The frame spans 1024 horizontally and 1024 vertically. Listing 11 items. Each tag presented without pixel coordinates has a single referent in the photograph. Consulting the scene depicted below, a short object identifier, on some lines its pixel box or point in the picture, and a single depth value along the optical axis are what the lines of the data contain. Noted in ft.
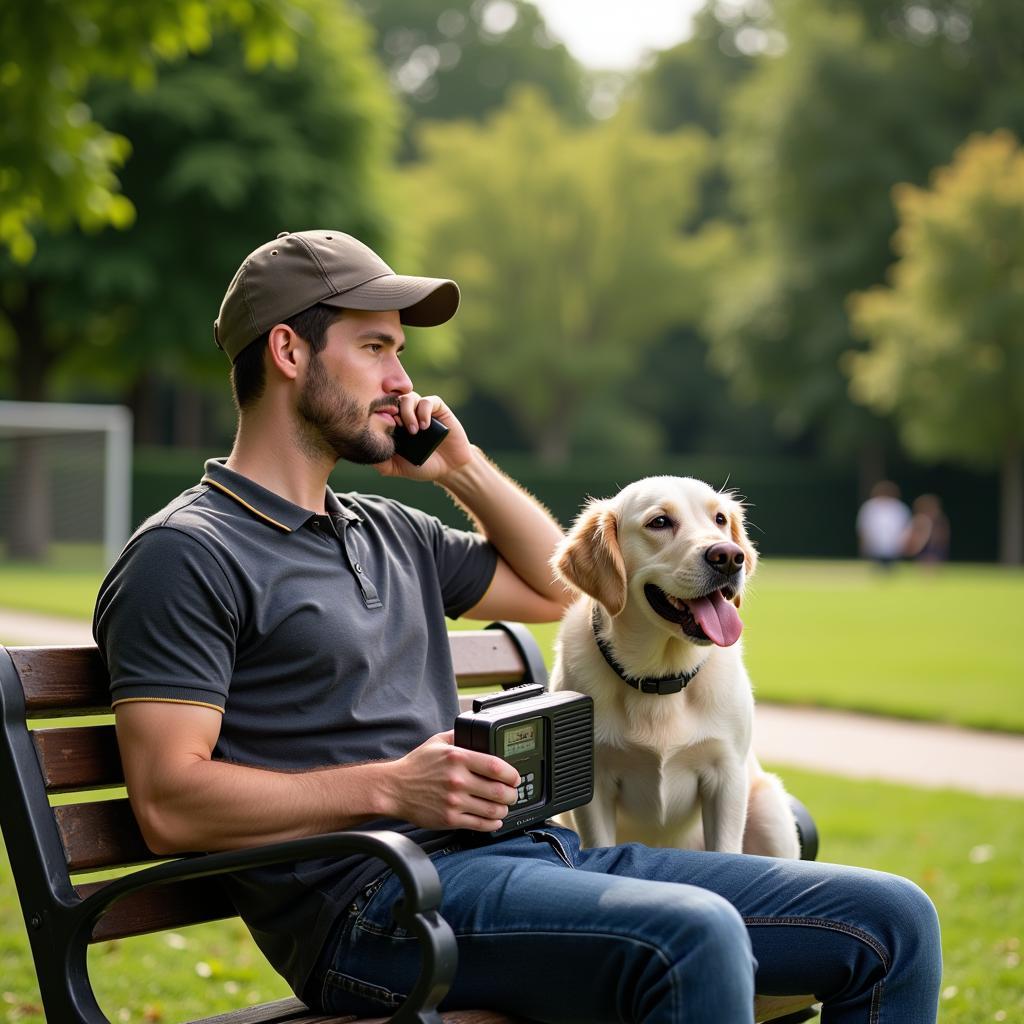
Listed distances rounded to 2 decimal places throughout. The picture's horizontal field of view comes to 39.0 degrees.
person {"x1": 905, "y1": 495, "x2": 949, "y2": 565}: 109.09
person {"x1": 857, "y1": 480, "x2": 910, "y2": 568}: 91.61
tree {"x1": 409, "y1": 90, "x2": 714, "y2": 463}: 149.48
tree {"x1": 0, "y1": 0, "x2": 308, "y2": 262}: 23.31
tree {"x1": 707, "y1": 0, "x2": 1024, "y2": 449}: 131.54
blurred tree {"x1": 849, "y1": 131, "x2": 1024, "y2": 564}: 110.01
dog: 11.09
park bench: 7.79
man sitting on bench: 8.16
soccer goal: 71.77
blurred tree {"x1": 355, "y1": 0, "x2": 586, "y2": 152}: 179.83
